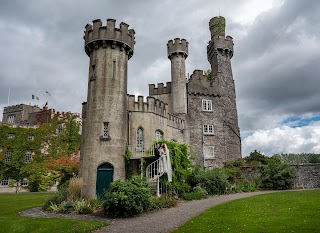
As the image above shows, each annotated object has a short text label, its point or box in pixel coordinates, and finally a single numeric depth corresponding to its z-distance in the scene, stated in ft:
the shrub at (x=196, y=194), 63.82
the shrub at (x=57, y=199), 57.52
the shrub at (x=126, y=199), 45.91
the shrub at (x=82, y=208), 51.12
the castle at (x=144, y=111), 66.08
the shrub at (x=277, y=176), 79.20
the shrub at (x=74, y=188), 58.18
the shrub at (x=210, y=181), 71.77
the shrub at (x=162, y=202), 53.01
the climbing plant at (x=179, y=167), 65.82
